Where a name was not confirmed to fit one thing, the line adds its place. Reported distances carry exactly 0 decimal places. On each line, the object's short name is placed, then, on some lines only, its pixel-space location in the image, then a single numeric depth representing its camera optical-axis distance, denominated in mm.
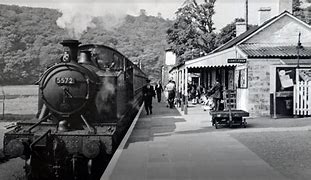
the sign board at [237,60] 16594
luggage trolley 13734
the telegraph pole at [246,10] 38981
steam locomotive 8016
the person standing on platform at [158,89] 30125
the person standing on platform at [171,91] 22994
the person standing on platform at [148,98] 19375
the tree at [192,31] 40531
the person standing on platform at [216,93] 17375
